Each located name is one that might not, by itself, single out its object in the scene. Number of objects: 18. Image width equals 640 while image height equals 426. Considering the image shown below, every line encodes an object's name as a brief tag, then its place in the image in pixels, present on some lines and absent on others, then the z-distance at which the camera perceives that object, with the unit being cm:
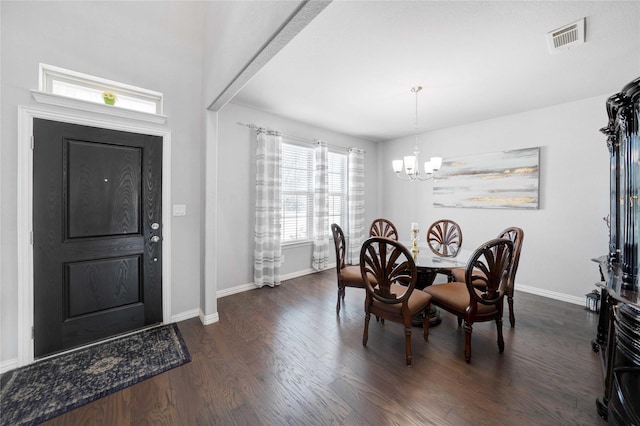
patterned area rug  151
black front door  195
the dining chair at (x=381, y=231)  365
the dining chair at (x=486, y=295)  192
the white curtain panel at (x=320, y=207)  425
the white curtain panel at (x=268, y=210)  354
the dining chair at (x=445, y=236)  333
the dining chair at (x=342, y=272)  269
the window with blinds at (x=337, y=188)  473
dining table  229
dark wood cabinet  120
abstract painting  348
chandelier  275
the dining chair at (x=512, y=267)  229
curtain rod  349
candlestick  273
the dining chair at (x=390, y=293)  192
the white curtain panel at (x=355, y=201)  483
